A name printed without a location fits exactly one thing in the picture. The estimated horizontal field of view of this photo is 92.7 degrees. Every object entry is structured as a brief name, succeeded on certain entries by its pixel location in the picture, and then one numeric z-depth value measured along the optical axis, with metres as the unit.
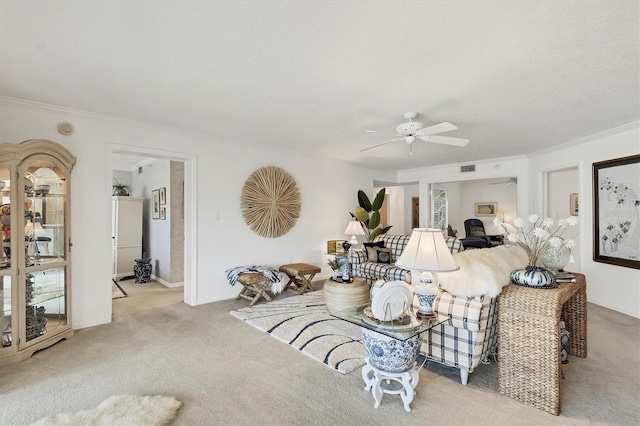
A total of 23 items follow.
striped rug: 2.65
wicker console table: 1.91
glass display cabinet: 2.56
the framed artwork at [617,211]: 3.73
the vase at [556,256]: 2.50
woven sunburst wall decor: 4.65
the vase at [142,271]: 5.50
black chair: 7.21
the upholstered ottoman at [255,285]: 4.11
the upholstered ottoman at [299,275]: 4.62
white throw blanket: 2.16
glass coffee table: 1.95
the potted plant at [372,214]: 6.15
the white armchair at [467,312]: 2.16
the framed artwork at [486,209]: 9.24
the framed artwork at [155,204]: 5.76
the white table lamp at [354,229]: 5.63
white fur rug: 1.76
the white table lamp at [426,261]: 2.07
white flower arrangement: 2.30
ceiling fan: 3.17
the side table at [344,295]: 3.56
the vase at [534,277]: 2.19
